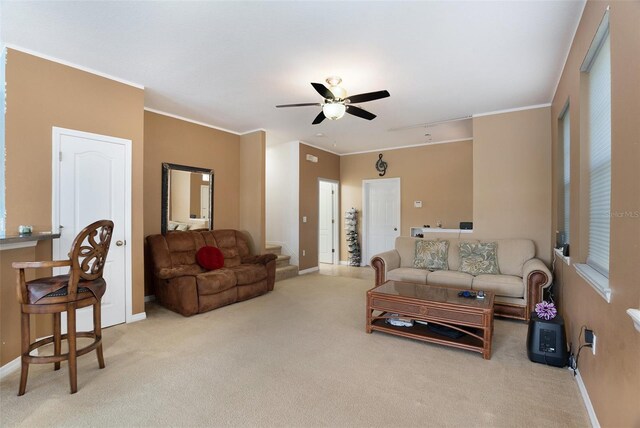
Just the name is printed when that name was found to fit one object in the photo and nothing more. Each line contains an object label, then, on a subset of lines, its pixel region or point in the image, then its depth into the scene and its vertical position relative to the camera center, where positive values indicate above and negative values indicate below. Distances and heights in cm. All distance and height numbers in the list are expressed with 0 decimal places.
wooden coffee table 274 -89
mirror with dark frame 466 +26
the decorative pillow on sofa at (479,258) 404 -57
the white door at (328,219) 767 -11
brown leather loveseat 385 -77
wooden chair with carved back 212 -54
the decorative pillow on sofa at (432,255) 439 -57
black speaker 252 -103
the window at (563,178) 343 +40
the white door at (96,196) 308 +19
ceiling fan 303 +114
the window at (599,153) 193 +40
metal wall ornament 705 +107
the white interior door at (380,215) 706 -1
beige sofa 352 -75
